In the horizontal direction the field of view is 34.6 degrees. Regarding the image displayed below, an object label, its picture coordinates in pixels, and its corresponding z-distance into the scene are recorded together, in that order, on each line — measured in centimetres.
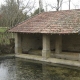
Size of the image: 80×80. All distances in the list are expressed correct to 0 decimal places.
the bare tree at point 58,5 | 2517
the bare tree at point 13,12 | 2029
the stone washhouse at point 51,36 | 1104
